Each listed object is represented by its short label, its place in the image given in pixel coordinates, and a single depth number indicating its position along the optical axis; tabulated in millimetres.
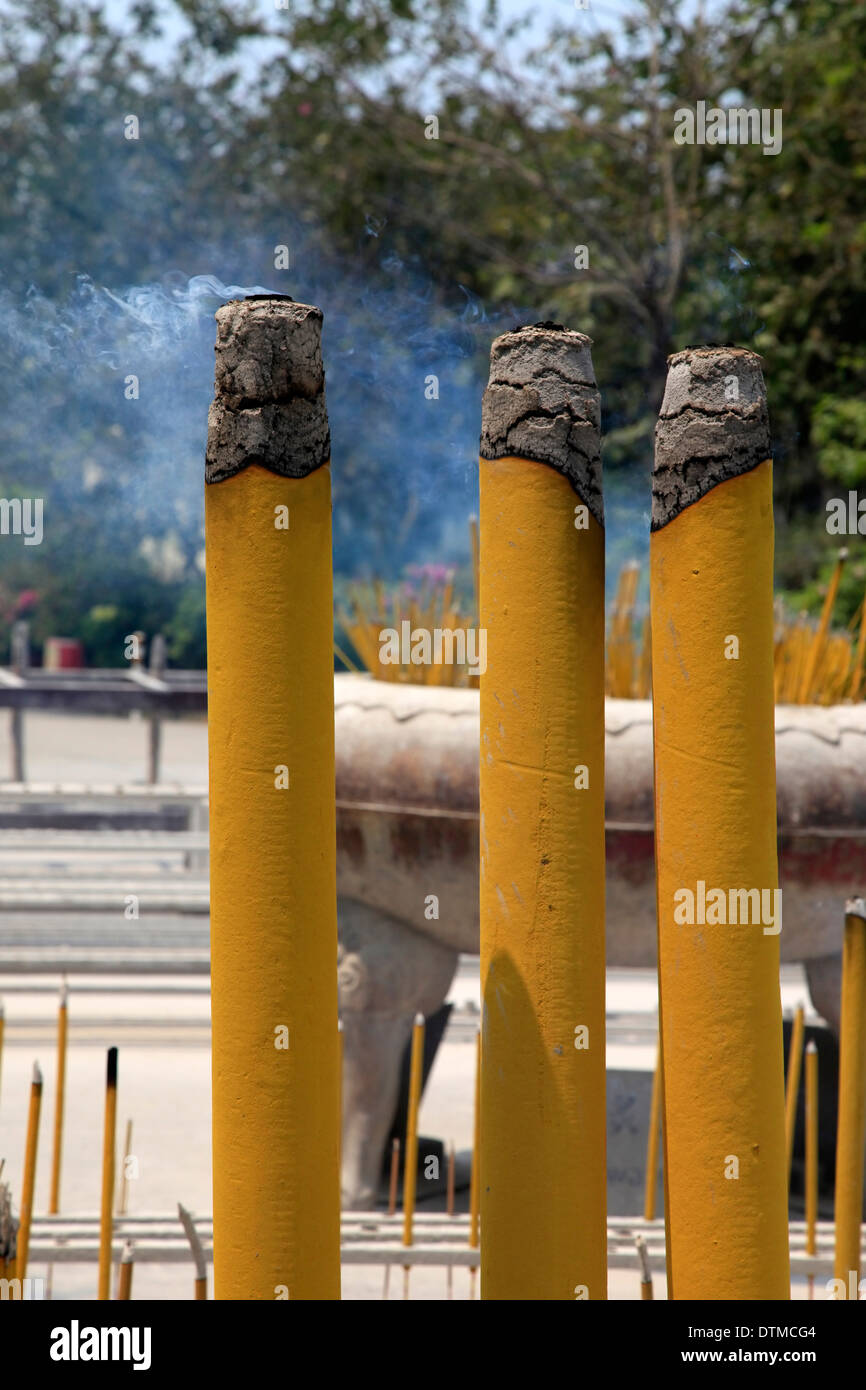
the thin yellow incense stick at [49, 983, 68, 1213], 4098
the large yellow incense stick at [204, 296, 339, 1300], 2613
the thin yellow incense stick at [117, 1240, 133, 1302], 3059
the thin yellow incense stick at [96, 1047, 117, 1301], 3357
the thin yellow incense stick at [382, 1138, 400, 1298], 5301
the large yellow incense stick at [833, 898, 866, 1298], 3111
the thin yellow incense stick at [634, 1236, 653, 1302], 3073
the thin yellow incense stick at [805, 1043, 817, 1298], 4652
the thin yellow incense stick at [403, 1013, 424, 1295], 4453
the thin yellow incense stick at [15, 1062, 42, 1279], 3461
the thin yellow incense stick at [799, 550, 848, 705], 5305
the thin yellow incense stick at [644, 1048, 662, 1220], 4910
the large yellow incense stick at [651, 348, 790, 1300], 2729
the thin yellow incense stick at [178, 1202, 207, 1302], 2857
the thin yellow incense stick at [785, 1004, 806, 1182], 4412
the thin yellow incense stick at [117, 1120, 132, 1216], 5286
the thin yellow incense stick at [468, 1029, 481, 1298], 4656
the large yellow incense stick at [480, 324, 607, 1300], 2730
